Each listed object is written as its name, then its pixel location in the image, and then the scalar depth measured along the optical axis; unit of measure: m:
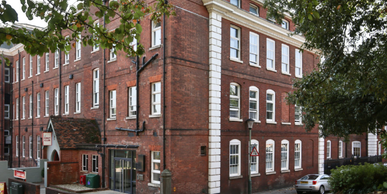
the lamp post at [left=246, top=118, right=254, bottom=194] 21.04
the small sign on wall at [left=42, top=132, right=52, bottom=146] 24.45
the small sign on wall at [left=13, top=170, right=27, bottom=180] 20.03
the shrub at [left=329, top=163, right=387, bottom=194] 14.47
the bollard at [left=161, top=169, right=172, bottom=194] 13.00
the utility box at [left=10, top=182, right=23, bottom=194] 16.36
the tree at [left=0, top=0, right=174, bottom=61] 8.24
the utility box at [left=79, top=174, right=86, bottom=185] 23.31
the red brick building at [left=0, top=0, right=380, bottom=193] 18.98
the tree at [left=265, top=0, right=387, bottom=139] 11.69
